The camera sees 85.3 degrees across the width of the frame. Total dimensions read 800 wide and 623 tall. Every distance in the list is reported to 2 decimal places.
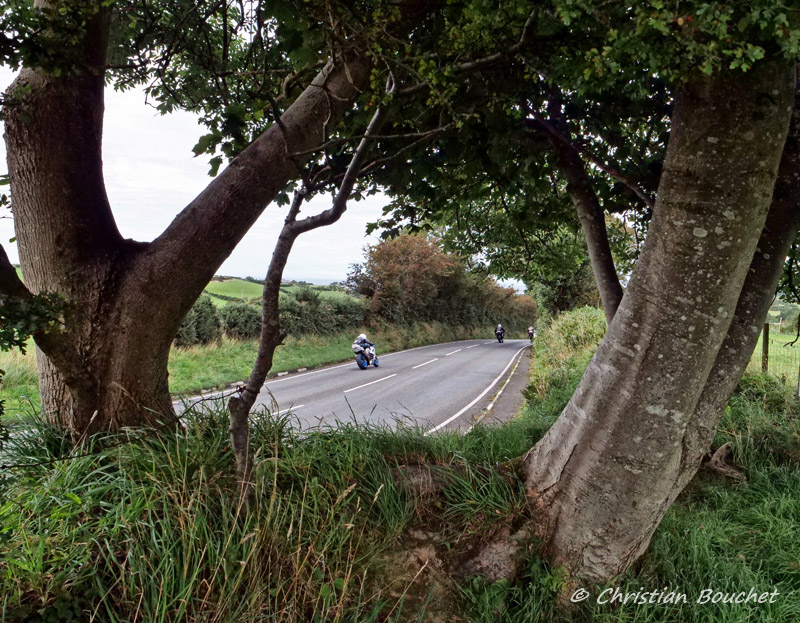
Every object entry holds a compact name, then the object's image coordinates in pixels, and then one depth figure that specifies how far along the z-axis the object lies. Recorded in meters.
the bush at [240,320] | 15.63
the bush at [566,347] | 8.87
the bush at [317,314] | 17.56
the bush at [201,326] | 13.46
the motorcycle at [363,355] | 15.14
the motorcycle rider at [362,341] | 15.36
